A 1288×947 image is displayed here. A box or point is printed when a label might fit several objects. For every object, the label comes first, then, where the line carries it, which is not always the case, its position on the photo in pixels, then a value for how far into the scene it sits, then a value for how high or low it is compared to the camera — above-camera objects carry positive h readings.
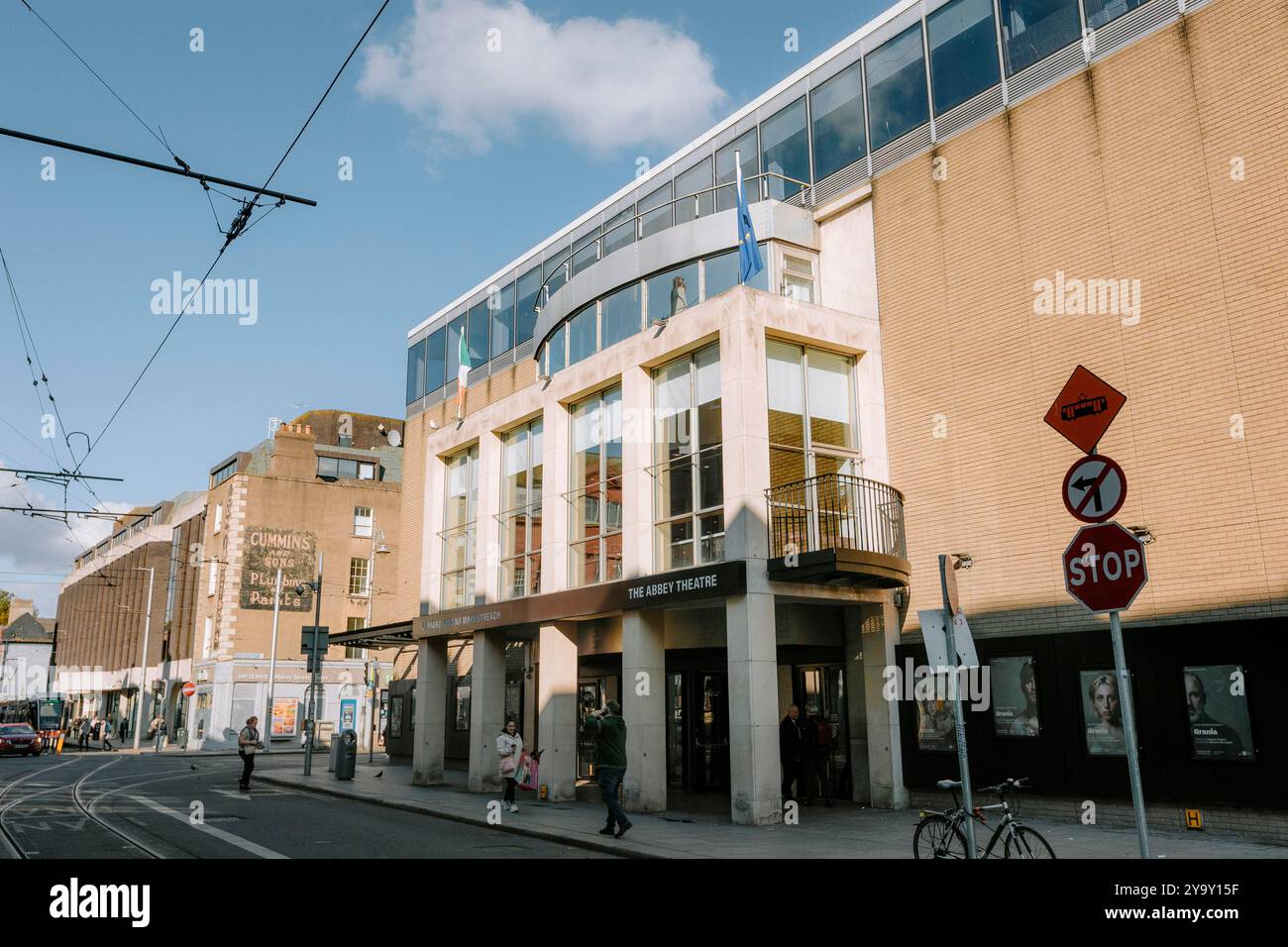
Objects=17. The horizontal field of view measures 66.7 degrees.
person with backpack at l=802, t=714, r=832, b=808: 18.20 -1.11
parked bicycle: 8.92 -1.41
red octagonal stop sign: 7.14 +0.86
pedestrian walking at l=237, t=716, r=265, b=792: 21.67 -1.11
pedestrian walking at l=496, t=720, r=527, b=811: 17.83 -1.13
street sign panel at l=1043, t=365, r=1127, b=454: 7.45 +2.10
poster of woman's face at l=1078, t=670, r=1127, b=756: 14.62 -0.43
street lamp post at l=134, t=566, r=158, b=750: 55.33 +3.98
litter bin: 24.27 -1.49
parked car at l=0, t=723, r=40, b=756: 42.52 -1.84
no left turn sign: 7.27 +1.45
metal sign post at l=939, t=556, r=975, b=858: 8.91 -0.13
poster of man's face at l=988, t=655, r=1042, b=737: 15.84 -0.15
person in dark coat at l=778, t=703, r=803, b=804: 17.94 -1.03
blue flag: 18.28 +8.05
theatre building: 14.08 +4.73
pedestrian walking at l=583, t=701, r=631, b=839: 14.04 -0.81
